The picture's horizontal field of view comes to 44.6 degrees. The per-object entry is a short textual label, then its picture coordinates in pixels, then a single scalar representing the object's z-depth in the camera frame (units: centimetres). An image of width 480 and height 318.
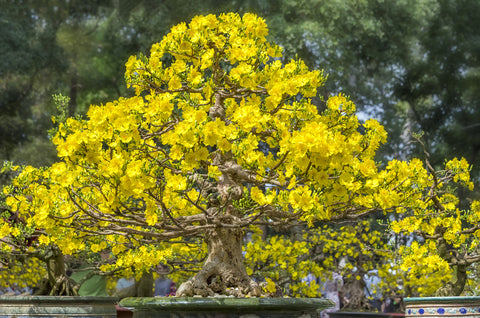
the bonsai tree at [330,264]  680
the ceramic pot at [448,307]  570
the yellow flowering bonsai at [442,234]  560
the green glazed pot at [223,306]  356
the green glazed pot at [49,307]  498
